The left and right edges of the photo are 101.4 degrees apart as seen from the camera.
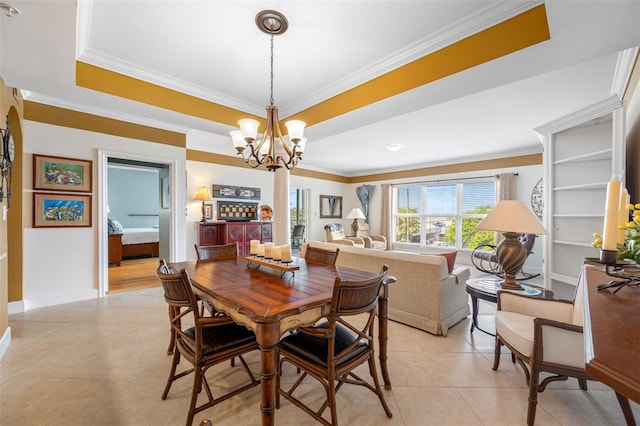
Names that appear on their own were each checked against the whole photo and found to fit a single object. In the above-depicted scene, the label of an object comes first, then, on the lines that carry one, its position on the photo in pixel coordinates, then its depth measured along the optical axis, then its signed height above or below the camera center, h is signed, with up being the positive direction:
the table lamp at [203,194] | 5.28 +0.34
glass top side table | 2.32 -0.72
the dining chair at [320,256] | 2.32 -0.41
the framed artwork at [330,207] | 8.23 +0.15
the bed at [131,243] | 5.44 -0.73
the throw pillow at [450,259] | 2.88 -0.53
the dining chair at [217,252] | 2.63 -0.43
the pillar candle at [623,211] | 1.37 +0.01
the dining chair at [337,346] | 1.34 -0.78
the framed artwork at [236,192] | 5.68 +0.44
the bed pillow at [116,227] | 5.78 -0.37
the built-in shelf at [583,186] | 2.50 +0.26
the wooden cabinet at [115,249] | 5.40 -0.79
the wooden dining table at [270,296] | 1.21 -0.46
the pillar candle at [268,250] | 2.17 -0.33
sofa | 2.62 -0.82
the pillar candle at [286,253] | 2.06 -0.33
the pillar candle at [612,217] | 1.28 -0.02
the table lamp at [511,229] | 2.22 -0.14
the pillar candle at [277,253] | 2.09 -0.33
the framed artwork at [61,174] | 3.17 +0.47
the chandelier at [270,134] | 1.94 +0.66
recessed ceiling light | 5.19 +1.31
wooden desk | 0.43 -0.27
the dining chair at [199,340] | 1.42 -0.78
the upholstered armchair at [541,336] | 1.46 -0.78
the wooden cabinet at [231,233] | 5.12 -0.45
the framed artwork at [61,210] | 3.18 +0.01
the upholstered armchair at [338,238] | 6.42 -0.69
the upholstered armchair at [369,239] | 6.84 -0.78
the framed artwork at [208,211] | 5.46 +0.00
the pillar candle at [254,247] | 2.29 -0.32
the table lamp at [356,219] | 7.16 -0.22
